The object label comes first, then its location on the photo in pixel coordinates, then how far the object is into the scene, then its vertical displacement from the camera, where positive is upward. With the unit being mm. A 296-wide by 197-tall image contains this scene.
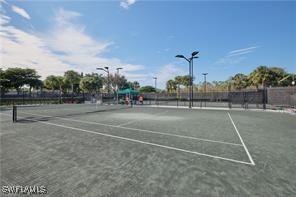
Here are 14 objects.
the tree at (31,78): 41148 +6069
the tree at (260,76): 33702 +5604
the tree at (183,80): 55575 +7281
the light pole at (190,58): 16554 +5375
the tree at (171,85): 57984 +5376
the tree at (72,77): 54926 +8452
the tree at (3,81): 35599 +4073
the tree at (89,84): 50577 +4896
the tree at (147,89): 65200 +3825
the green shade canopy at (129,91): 22539 +939
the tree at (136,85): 75002 +7140
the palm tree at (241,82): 41043 +4896
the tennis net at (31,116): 8918 -1757
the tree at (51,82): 54212 +5955
